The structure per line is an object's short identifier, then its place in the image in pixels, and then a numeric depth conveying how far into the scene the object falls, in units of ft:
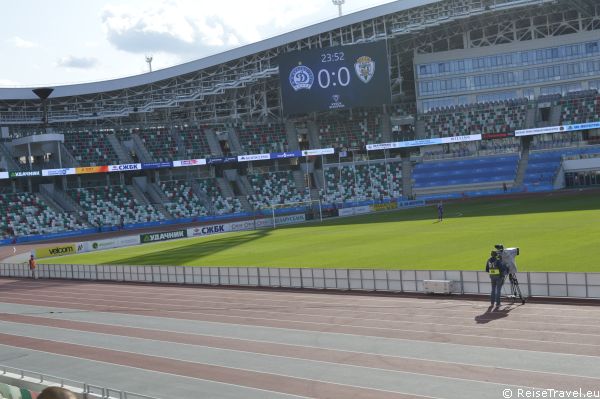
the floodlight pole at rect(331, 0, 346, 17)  310.04
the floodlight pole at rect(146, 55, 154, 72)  351.25
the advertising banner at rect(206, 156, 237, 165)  286.87
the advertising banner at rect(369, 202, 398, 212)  263.59
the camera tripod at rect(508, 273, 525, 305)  72.28
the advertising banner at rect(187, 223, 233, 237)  219.00
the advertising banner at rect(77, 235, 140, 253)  196.85
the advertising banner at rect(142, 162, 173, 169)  274.59
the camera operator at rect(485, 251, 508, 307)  70.08
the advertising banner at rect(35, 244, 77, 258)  183.40
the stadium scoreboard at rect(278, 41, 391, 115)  278.67
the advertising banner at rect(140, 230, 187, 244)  207.62
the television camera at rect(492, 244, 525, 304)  71.05
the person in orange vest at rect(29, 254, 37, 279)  141.08
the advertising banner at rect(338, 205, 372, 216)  260.62
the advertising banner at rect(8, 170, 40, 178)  244.83
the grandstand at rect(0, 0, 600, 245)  267.80
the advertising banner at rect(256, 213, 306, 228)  237.96
